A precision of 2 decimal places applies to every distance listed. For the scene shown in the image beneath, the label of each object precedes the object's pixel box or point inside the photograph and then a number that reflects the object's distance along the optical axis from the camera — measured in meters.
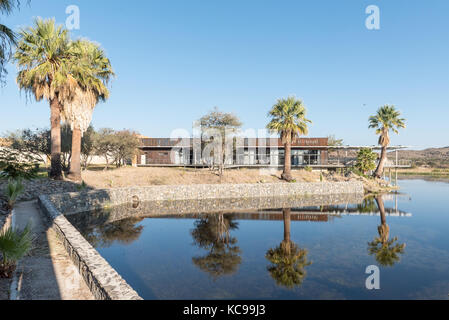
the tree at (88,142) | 31.56
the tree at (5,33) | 7.19
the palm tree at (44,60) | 18.28
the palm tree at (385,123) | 40.68
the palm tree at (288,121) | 31.67
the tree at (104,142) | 32.88
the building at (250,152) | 40.56
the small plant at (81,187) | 19.97
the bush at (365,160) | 38.06
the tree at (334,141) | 72.53
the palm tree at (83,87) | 19.72
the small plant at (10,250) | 5.92
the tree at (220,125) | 31.84
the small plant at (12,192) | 13.48
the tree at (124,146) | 34.25
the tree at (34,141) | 27.31
